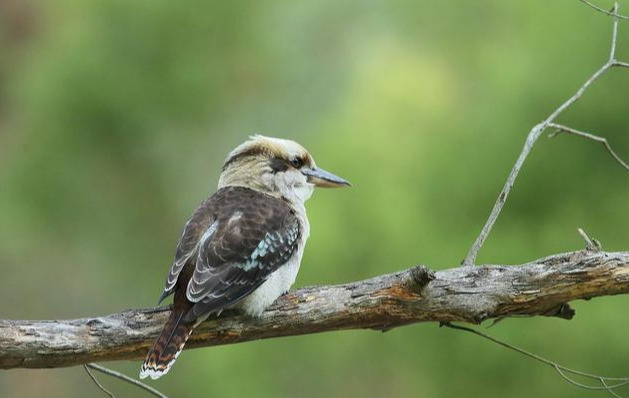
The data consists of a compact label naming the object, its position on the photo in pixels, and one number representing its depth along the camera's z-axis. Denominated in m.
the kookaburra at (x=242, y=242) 7.57
